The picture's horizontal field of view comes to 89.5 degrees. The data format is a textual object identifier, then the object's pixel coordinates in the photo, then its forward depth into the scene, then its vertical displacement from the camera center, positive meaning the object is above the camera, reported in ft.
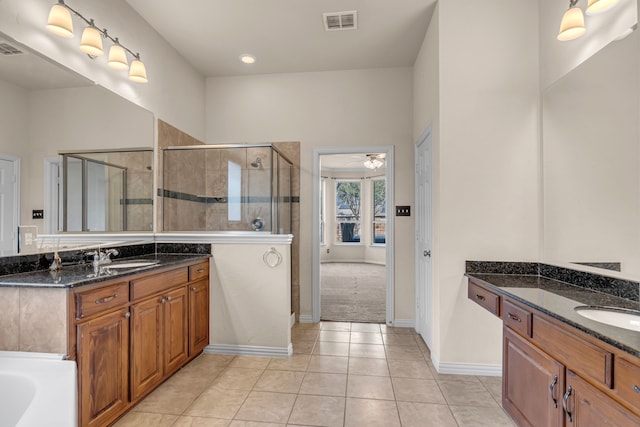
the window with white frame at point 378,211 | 28.94 +0.52
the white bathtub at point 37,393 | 4.17 -2.40
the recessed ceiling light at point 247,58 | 11.92 +5.95
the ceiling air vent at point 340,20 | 9.52 +5.98
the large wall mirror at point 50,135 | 6.07 +1.83
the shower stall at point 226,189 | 11.27 +1.06
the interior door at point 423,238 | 10.08 -0.73
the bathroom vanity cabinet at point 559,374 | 3.57 -2.16
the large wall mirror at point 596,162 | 5.47 +1.09
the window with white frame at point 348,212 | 29.91 +0.45
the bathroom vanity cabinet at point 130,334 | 5.59 -2.50
